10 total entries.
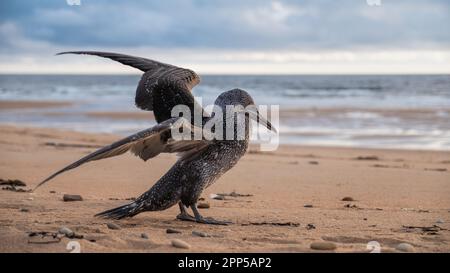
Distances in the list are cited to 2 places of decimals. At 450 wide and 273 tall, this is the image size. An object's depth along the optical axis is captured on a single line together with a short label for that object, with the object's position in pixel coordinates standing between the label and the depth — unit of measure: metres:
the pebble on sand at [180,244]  4.74
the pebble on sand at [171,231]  5.43
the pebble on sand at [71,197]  7.02
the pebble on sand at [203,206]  6.94
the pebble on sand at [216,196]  7.70
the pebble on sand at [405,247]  4.82
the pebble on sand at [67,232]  4.96
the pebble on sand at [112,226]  5.40
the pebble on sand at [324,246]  4.78
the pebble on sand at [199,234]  5.31
